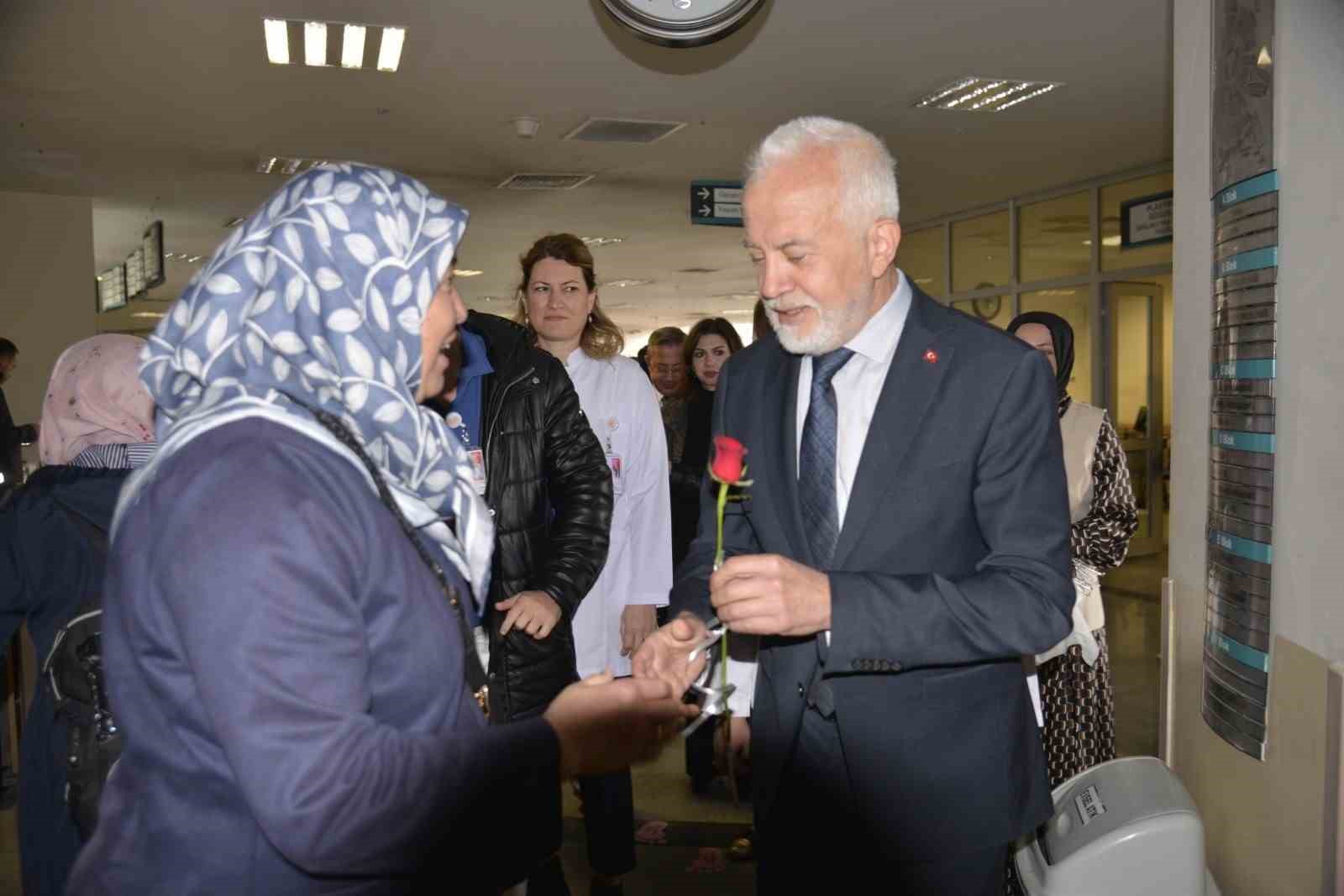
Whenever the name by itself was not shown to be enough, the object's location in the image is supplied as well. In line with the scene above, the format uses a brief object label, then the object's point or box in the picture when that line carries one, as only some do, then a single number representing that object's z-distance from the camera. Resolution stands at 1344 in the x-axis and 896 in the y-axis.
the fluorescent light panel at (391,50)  5.89
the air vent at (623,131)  8.05
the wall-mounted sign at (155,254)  11.22
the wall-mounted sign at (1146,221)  9.50
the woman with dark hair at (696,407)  4.85
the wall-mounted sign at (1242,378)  2.22
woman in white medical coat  3.45
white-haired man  1.59
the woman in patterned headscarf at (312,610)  1.07
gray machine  2.28
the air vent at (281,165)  9.16
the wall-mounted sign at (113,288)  13.27
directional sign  9.57
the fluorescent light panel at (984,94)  7.15
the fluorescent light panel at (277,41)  5.73
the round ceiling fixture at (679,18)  3.77
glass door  10.93
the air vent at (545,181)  9.96
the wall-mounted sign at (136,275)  12.30
